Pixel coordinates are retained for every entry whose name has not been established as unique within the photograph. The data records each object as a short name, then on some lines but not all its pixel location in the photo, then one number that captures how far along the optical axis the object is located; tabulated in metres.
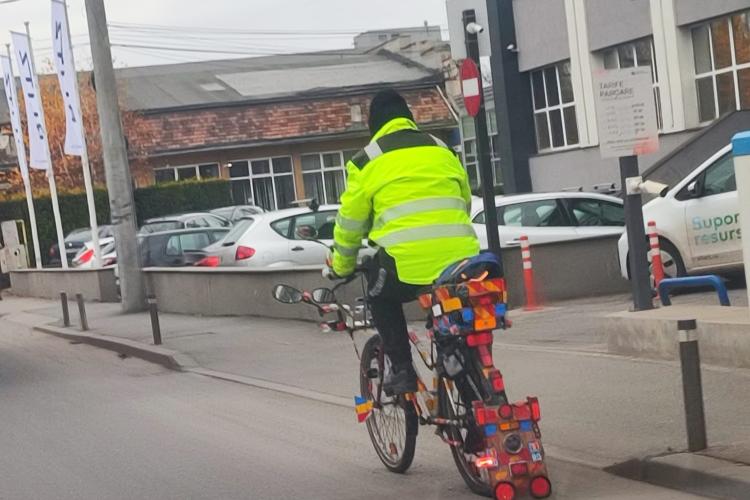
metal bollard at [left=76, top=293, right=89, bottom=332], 19.34
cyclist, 6.68
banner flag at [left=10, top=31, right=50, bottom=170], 29.52
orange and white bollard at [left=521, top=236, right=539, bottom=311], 15.34
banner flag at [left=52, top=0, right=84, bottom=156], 25.33
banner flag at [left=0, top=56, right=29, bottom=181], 32.34
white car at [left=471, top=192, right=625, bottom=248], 17.23
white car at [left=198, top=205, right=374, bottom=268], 19.16
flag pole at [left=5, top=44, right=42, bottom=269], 33.09
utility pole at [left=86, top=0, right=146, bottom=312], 20.88
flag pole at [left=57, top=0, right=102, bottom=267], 25.71
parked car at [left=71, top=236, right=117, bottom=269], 30.55
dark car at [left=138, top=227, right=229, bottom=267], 24.44
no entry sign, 14.30
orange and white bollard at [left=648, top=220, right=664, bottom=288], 14.08
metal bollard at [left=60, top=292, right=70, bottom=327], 20.50
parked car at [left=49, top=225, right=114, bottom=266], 39.12
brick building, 50.50
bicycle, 6.25
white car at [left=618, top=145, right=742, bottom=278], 14.73
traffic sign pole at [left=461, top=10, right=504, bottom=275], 14.35
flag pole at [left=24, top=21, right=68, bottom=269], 30.11
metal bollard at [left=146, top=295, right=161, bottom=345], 15.85
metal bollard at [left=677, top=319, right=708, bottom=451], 7.00
